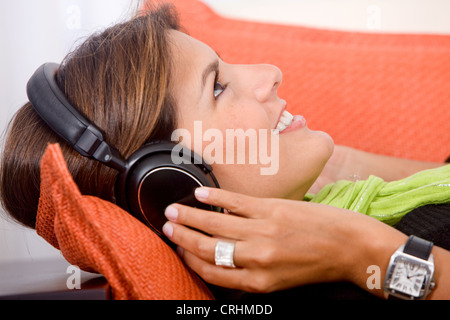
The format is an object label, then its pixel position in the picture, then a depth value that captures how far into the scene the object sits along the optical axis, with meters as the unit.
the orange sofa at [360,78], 1.37
